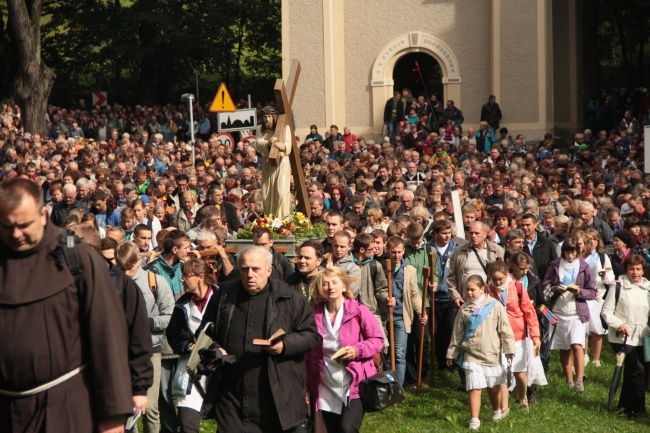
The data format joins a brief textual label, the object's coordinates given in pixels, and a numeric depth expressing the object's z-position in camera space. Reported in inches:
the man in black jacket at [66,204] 615.8
